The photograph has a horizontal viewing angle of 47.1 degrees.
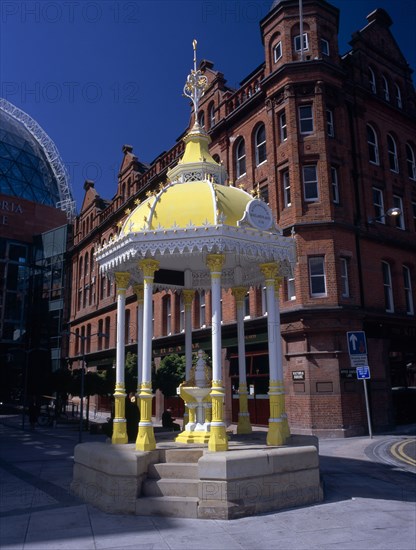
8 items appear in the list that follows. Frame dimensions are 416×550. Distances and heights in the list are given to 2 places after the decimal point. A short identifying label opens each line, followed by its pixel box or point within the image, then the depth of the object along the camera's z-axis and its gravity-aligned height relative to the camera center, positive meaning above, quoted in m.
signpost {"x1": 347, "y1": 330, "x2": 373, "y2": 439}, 17.17 +0.99
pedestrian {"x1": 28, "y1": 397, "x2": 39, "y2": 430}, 27.30 -1.66
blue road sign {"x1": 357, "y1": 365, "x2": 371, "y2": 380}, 17.33 +0.29
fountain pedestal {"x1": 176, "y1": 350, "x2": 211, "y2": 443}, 10.59 -0.31
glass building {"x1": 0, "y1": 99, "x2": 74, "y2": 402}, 51.03 +16.55
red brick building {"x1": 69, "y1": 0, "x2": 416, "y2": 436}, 21.11 +9.05
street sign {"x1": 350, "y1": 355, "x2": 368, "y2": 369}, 17.36 +0.72
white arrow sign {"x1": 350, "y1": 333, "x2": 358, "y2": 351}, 17.19 +1.42
